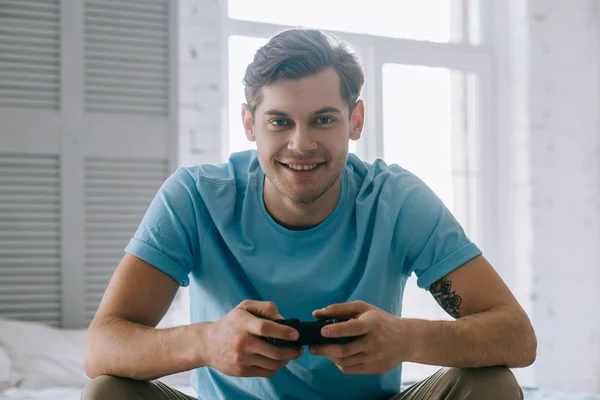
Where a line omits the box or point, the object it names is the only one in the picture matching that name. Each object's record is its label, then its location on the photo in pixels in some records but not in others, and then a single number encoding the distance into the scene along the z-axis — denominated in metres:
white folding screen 2.68
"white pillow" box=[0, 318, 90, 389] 2.28
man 1.42
